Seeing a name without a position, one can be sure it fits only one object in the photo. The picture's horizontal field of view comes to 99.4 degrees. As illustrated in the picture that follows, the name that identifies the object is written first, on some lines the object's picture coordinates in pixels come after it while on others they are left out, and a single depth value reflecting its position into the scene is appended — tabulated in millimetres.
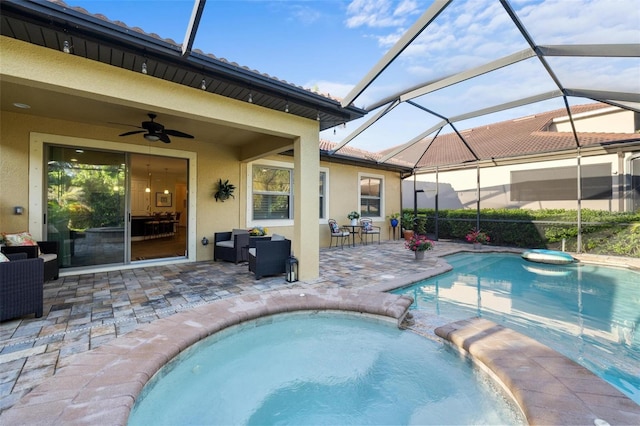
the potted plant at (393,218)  11385
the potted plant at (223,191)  7016
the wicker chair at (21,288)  2973
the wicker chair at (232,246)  6461
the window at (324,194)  9445
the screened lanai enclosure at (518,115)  3971
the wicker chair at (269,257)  5102
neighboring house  8945
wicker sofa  4195
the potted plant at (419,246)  7133
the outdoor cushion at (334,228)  9156
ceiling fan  4777
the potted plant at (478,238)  9502
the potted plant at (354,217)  9844
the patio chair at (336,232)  9141
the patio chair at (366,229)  9920
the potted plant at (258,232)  6688
